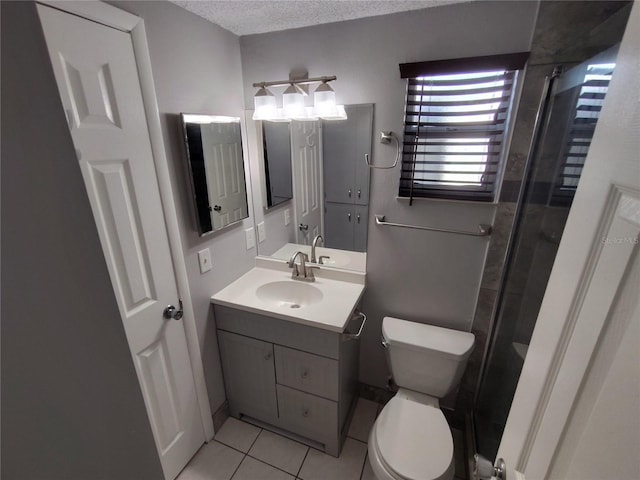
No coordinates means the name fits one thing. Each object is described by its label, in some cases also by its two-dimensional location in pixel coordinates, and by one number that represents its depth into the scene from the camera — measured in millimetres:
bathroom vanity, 1405
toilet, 1148
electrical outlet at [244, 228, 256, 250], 1762
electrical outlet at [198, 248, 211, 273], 1433
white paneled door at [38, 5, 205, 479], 861
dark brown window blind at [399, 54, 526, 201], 1229
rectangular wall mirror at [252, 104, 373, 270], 1509
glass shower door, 940
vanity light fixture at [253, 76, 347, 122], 1341
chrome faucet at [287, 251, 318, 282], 1720
